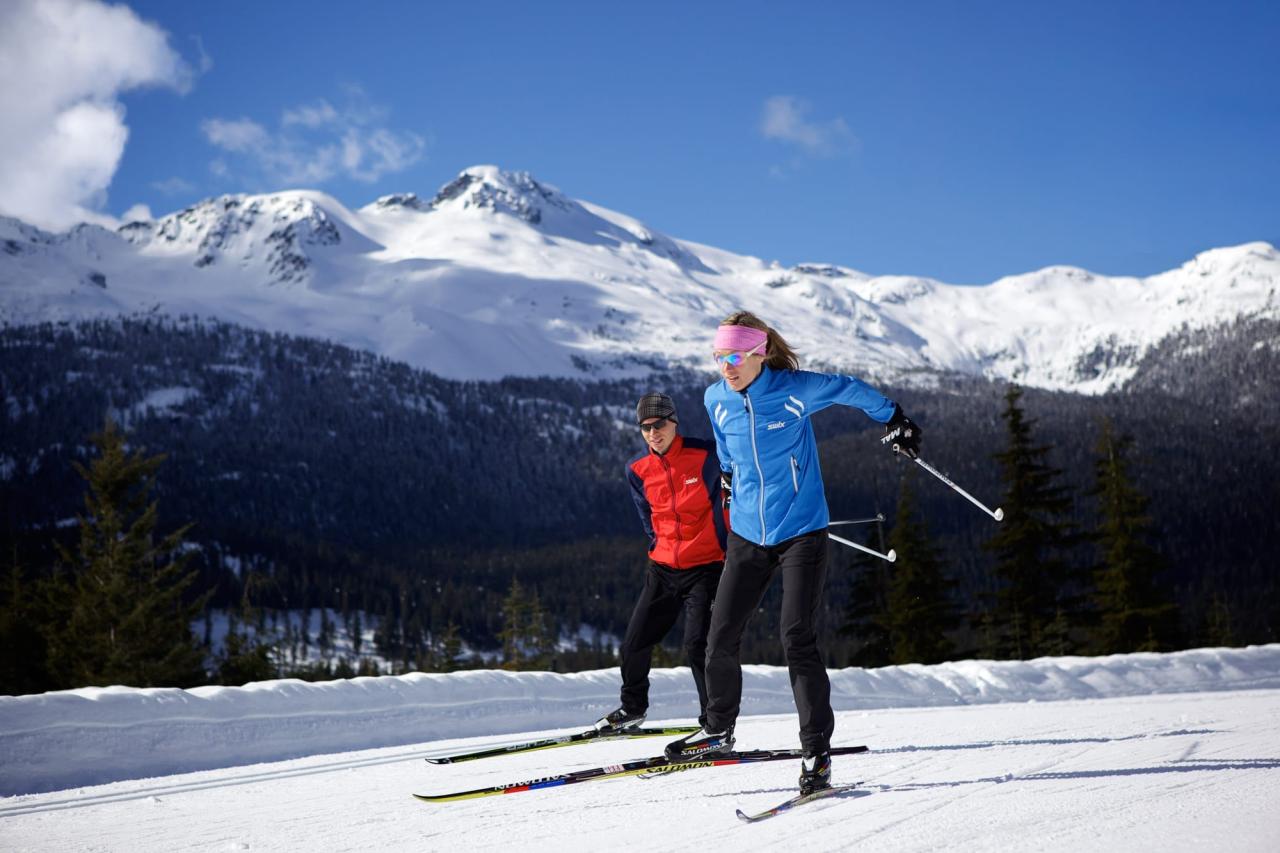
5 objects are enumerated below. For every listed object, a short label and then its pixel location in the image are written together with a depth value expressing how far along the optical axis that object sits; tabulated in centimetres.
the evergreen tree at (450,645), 4203
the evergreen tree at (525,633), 3453
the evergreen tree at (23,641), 2648
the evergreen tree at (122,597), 2312
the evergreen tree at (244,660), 2544
